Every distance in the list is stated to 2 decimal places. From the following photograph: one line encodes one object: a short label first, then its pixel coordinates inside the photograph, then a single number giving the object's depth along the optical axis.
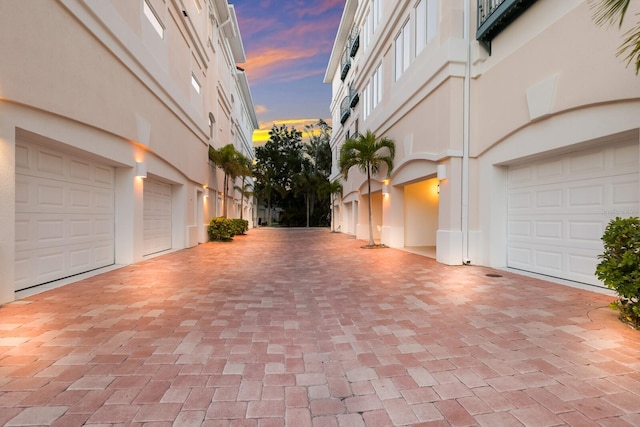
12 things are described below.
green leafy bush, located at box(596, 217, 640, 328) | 3.35
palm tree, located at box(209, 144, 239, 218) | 16.08
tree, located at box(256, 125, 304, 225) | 39.38
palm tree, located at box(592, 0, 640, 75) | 4.45
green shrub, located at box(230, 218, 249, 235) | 18.95
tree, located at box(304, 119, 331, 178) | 41.41
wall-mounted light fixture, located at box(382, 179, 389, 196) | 12.82
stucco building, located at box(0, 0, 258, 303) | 4.47
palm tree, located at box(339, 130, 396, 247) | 11.95
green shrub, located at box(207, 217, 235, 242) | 14.65
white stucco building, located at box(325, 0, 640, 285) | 5.12
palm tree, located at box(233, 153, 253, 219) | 17.58
